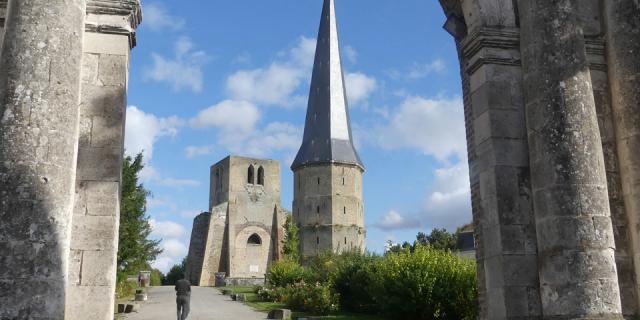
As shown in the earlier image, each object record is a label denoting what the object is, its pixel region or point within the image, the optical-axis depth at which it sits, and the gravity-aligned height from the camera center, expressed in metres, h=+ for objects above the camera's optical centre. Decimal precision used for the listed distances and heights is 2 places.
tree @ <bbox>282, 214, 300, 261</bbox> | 45.91 +3.34
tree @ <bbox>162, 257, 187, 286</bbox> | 56.47 +1.35
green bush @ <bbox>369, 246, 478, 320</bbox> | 15.59 -0.08
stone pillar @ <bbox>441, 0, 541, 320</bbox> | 5.90 +1.22
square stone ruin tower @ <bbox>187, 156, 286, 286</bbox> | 50.41 +5.28
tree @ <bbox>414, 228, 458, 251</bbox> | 53.41 +4.18
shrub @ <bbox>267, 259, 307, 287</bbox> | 28.94 +0.57
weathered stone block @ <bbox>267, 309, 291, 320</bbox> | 17.42 -0.80
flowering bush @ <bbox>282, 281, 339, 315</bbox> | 20.05 -0.46
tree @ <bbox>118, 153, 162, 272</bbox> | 19.77 +2.37
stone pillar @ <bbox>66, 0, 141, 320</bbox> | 5.34 +1.22
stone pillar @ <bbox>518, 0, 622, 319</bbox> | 5.38 +1.02
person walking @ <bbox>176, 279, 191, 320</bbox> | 14.62 -0.27
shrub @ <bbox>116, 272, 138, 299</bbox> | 20.55 +0.06
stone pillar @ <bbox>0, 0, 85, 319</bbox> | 4.62 +1.12
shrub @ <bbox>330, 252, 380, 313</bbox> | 21.00 +0.07
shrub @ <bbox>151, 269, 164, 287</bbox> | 43.83 +0.79
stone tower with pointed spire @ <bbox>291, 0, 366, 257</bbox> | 46.31 +9.24
